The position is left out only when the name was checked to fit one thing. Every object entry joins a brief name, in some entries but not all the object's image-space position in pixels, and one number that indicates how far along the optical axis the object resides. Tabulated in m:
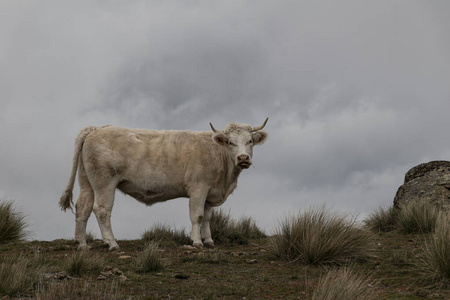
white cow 11.30
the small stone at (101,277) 7.68
